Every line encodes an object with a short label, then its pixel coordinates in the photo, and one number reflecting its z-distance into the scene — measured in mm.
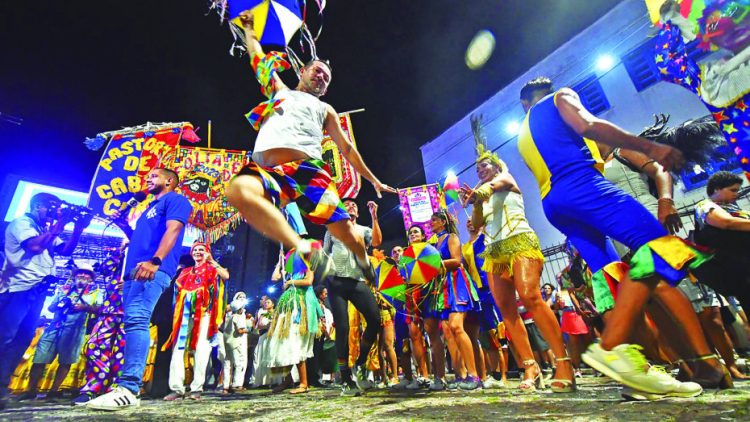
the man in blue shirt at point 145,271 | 2635
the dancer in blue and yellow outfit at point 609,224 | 1494
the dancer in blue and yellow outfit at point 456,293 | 3539
